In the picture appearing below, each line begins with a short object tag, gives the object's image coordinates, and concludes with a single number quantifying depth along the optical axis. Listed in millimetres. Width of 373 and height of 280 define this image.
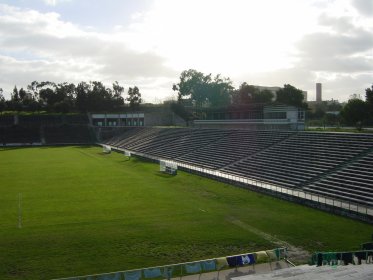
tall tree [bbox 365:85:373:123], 54969
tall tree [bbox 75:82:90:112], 110062
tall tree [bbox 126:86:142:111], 116000
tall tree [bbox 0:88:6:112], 108612
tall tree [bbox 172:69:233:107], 109000
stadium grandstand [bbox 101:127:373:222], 27594
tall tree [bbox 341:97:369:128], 55938
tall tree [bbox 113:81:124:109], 114000
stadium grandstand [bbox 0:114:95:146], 88188
